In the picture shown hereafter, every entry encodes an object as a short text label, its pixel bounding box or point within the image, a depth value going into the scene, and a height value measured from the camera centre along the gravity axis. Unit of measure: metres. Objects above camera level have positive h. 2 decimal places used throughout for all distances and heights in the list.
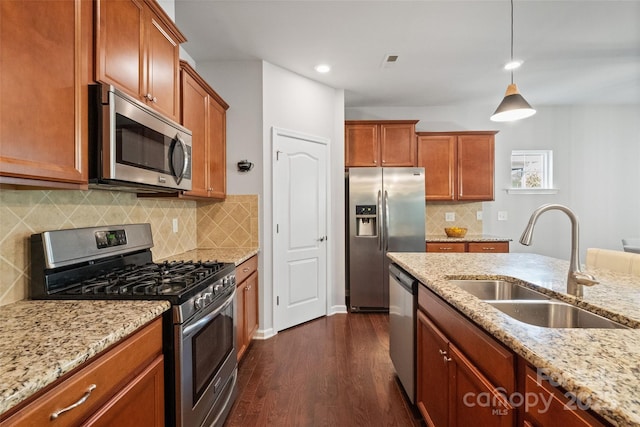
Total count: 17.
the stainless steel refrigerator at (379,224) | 3.53 -0.16
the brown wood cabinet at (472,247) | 3.63 -0.45
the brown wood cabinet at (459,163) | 3.94 +0.64
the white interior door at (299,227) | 2.97 -0.18
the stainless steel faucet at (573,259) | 1.16 -0.20
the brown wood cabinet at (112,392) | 0.68 -0.51
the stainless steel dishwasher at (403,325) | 1.74 -0.75
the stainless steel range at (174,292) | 1.20 -0.35
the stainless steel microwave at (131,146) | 1.18 +0.31
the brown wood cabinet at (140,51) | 1.25 +0.80
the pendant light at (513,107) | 2.08 +0.74
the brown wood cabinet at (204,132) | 2.08 +0.65
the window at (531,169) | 4.34 +0.62
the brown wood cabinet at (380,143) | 3.77 +0.88
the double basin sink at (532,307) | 1.10 -0.42
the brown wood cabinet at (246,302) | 2.25 -0.76
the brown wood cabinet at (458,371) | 0.91 -0.62
